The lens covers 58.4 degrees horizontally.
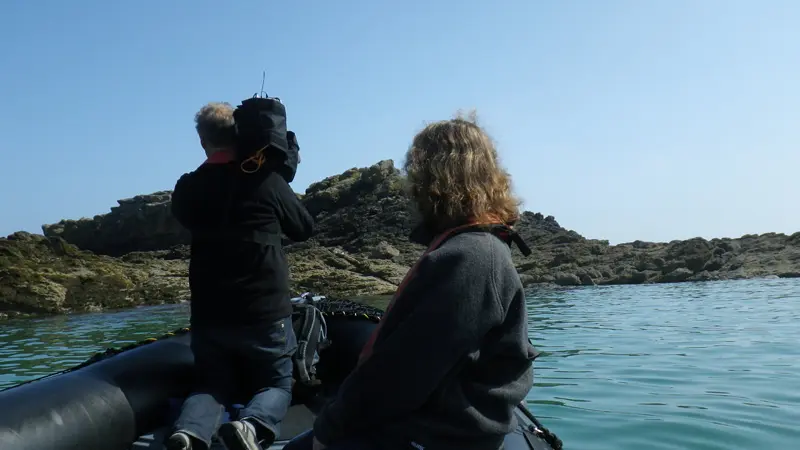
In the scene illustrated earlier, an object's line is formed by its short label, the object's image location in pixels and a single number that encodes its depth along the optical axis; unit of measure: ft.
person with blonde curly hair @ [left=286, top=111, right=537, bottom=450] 6.55
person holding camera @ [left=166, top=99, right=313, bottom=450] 10.82
